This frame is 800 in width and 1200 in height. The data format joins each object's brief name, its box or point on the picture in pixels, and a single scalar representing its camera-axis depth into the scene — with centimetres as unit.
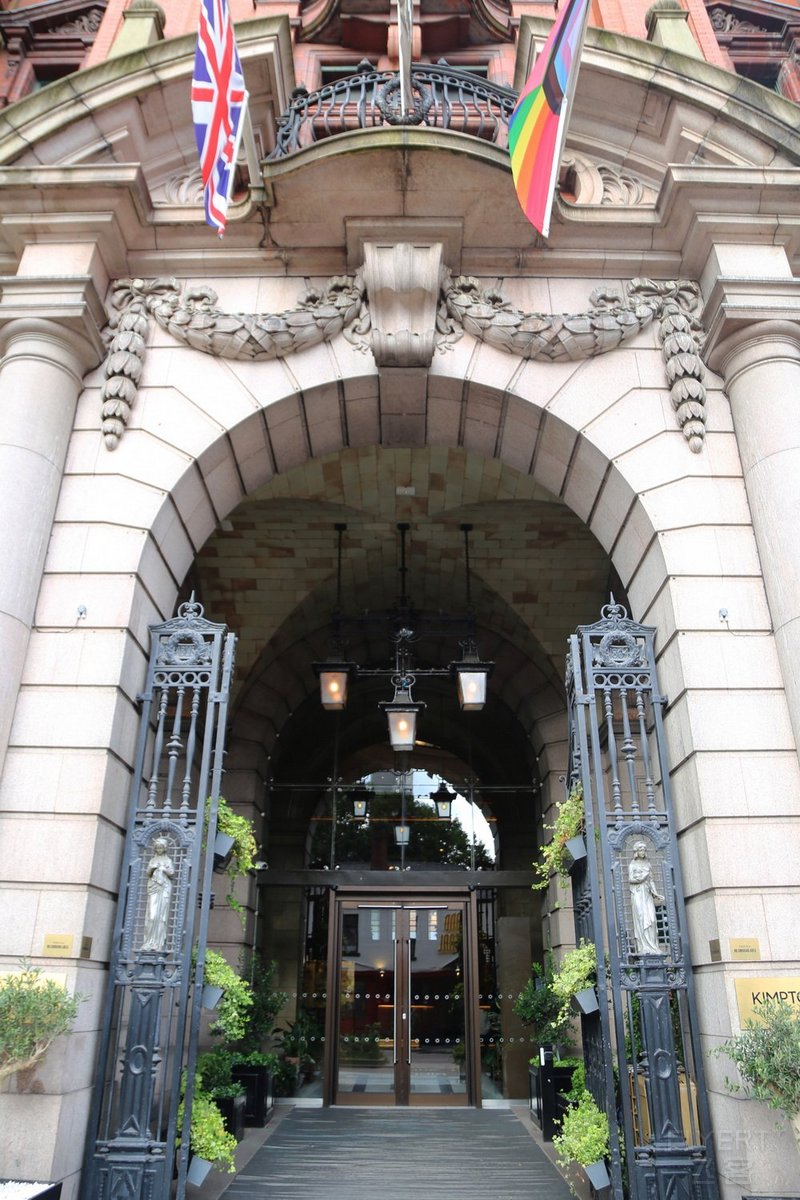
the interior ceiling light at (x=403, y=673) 1109
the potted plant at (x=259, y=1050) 1080
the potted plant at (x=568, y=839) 728
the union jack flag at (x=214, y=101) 725
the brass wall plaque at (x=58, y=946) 605
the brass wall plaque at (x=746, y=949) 600
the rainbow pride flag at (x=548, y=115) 696
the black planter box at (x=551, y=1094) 1000
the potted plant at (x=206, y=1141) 625
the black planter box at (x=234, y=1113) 929
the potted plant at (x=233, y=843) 730
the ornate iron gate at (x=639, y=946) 596
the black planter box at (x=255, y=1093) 1074
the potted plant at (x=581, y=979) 664
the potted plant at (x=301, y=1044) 1309
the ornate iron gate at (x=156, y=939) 601
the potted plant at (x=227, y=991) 682
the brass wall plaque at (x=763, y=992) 584
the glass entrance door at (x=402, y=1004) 1302
